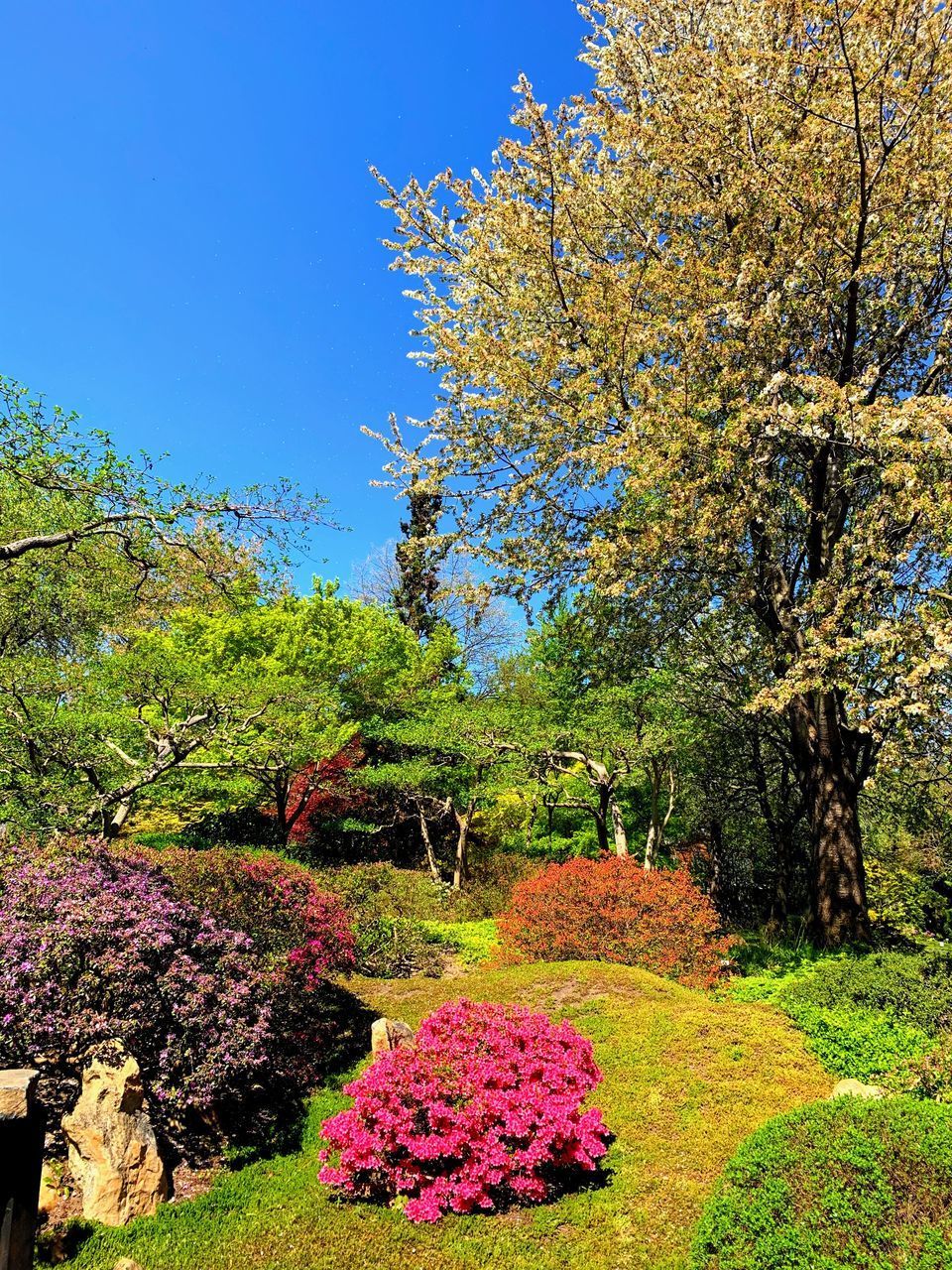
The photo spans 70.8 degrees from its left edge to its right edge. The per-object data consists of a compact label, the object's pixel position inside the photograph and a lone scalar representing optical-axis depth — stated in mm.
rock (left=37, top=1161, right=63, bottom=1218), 4637
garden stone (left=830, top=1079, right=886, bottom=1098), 5336
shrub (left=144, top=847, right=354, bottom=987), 7630
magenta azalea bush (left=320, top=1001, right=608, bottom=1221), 4715
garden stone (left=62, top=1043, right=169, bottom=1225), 4660
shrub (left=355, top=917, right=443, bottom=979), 11320
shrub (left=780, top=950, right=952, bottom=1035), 6785
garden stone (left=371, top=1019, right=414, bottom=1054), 7125
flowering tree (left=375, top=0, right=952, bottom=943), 7324
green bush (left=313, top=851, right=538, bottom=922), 13281
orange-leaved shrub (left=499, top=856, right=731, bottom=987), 10289
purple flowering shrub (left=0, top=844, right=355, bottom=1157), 5219
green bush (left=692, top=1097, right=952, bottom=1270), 2955
